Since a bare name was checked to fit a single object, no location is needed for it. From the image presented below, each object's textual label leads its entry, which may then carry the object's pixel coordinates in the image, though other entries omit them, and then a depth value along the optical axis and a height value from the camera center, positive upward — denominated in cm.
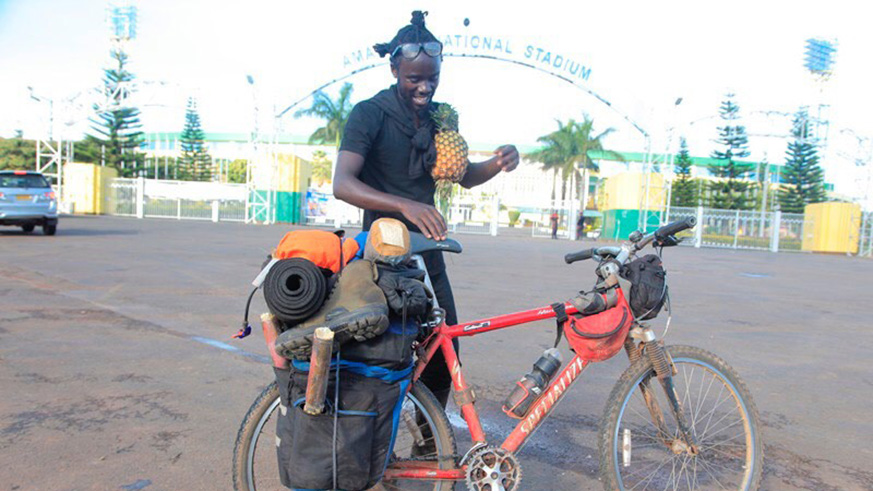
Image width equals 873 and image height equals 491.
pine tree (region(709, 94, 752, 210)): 4909 +461
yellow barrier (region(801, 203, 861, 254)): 3120 +36
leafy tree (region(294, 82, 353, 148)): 4428 +679
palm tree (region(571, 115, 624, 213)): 5994 +752
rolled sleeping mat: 214 -27
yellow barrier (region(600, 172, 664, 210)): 3145 +171
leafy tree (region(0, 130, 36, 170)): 5731 +373
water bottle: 252 -65
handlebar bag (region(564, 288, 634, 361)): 246 -41
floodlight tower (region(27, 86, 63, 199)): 3266 +288
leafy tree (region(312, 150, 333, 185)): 9212 +619
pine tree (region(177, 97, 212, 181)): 6181 +486
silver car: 1517 -8
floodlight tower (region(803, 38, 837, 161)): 6481 +1764
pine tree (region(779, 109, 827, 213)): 5006 +424
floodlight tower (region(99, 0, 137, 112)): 6308 +1932
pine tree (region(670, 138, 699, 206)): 5434 +357
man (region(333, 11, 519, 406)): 270 +30
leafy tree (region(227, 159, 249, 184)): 8825 +468
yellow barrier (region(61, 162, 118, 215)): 3419 +62
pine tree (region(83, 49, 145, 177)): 4866 +463
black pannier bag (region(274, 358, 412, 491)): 218 -74
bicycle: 245 -77
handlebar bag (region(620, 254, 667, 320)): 247 -22
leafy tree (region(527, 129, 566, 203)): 6159 +661
